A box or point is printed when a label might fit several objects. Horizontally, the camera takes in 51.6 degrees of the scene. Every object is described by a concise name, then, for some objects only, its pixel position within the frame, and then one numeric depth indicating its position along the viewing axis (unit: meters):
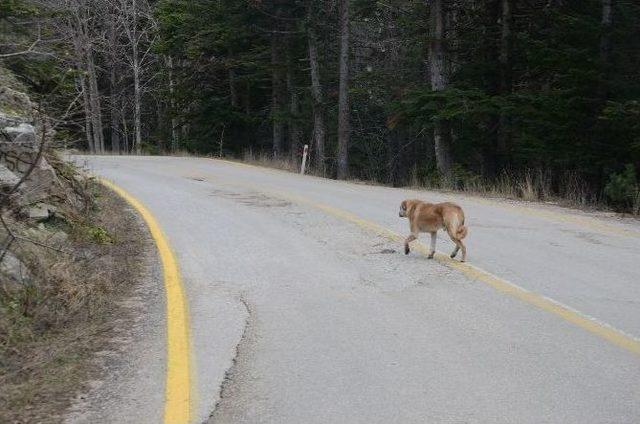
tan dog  8.23
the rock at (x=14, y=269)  5.82
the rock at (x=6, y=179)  6.74
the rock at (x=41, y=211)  7.55
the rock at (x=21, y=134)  7.48
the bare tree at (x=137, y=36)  38.44
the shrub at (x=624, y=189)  14.98
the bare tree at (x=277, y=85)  31.43
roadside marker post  23.31
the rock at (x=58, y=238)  7.07
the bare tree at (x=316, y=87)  28.81
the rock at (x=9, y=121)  7.54
